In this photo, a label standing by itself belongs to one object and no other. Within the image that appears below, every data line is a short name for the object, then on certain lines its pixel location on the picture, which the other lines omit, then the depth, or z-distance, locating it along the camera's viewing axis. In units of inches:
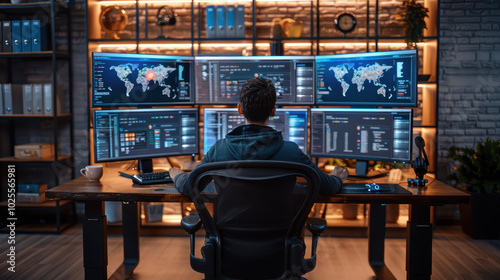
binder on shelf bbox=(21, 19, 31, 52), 162.6
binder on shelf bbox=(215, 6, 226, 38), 162.7
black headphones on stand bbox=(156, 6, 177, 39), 167.5
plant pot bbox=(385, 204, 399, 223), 164.1
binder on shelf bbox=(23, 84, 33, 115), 164.6
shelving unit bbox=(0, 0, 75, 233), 162.9
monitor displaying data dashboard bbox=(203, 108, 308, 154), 124.1
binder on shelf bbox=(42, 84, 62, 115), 163.8
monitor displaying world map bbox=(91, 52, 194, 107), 112.7
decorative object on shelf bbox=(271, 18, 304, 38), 164.9
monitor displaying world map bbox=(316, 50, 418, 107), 113.9
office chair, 66.0
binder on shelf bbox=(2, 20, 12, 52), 163.3
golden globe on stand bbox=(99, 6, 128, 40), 166.9
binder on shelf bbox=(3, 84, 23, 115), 163.6
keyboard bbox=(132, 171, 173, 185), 101.0
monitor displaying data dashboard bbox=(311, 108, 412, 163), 110.2
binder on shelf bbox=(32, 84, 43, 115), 164.2
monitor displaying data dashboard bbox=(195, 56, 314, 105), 129.5
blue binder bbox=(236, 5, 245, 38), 162.7
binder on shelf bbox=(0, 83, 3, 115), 164.1
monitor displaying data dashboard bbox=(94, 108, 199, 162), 109.7
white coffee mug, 103.5
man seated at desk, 72.7
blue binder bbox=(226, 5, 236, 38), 163.0
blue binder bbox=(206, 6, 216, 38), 162.7
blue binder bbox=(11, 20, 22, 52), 162.7
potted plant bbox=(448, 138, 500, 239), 155.4
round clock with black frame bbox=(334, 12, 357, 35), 166.2
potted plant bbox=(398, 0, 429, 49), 157.9
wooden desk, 89.7
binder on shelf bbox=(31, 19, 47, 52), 161.8
